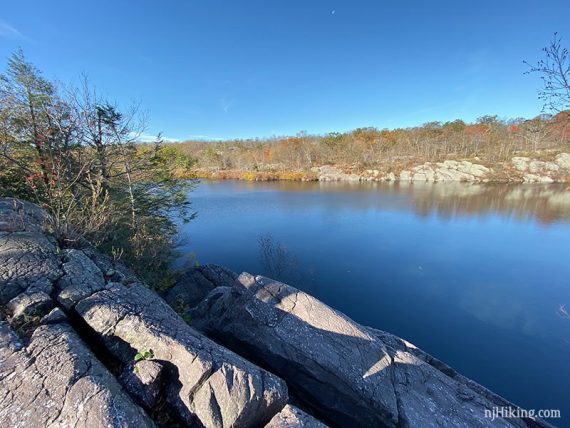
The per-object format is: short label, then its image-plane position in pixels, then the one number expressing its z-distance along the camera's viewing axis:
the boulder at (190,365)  2.59
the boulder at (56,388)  2.00
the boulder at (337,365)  4.12
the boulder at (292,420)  2.67
